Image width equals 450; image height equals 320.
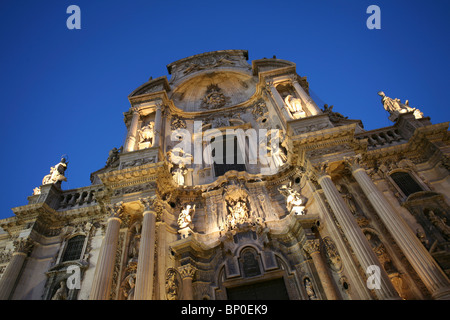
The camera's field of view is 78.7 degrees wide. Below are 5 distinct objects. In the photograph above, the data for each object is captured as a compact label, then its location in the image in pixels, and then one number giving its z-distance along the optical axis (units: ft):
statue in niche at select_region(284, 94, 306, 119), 54.80
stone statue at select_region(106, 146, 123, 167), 62.42
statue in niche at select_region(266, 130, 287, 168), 53.67
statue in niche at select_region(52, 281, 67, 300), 38.37
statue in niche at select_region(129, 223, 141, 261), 39.52
